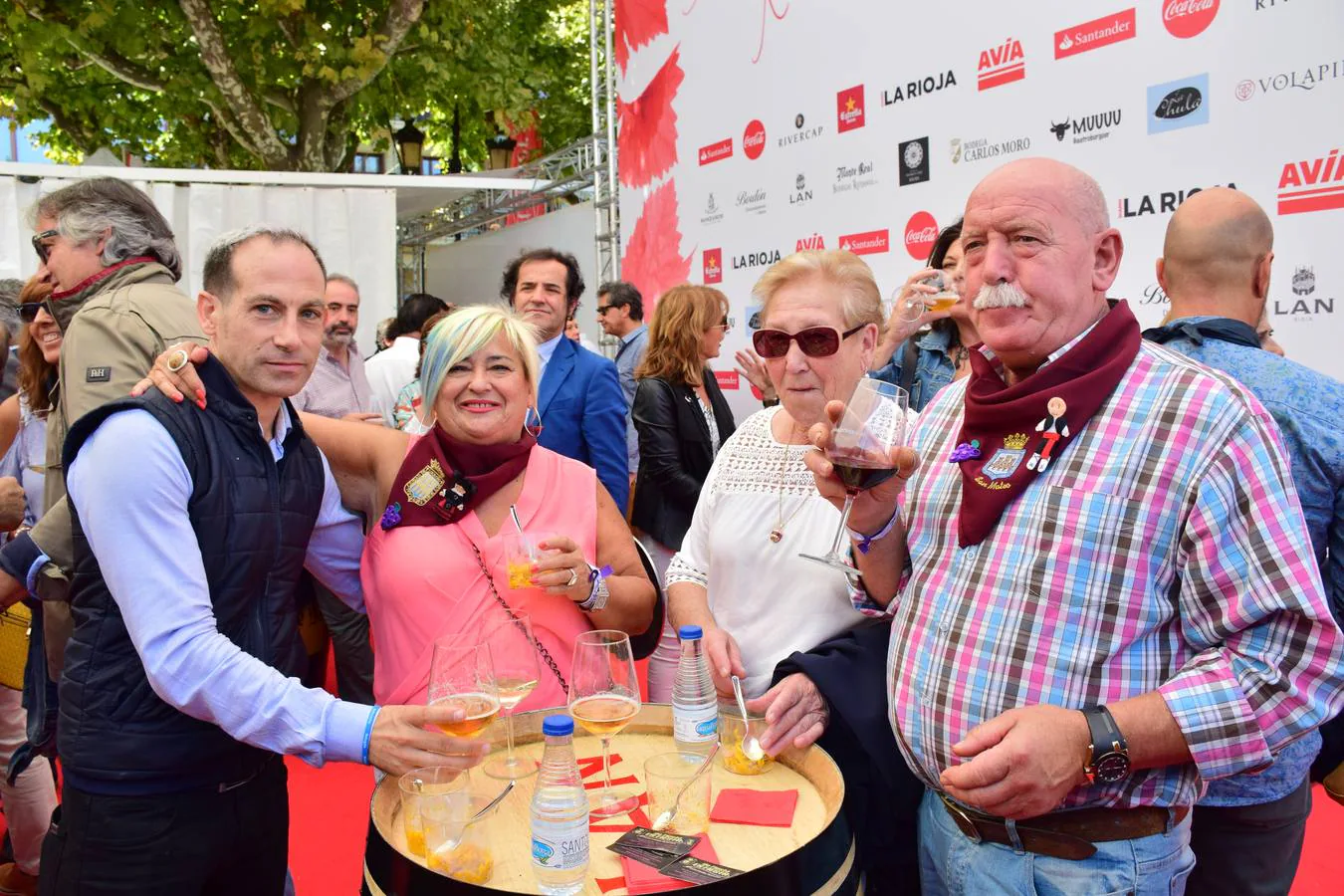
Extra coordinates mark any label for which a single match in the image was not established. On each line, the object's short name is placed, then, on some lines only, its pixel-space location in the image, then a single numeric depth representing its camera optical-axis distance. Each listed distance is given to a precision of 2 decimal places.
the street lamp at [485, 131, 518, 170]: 16.28
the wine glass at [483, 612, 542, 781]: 1.86
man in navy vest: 1.69
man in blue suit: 4.35
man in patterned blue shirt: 1.99
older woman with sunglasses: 2.19
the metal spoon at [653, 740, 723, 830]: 1.66
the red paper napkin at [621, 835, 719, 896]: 1.47
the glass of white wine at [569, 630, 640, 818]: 1.78
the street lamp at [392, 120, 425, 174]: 14.25
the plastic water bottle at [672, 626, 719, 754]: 1.88
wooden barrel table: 1.44
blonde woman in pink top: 2.20
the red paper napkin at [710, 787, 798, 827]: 1.70
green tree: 9.75
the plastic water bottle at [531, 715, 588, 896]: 1.45
